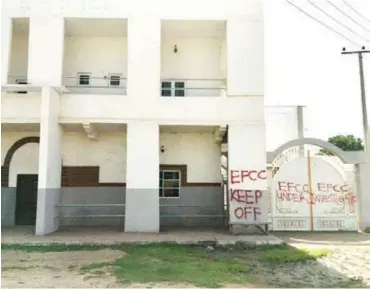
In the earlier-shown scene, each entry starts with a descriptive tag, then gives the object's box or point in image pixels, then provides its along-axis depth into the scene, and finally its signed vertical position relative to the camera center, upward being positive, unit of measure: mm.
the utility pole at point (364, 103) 15235 +3427
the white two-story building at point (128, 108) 13078 +2731
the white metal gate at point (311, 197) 14250 -148
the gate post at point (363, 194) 14266 -44
